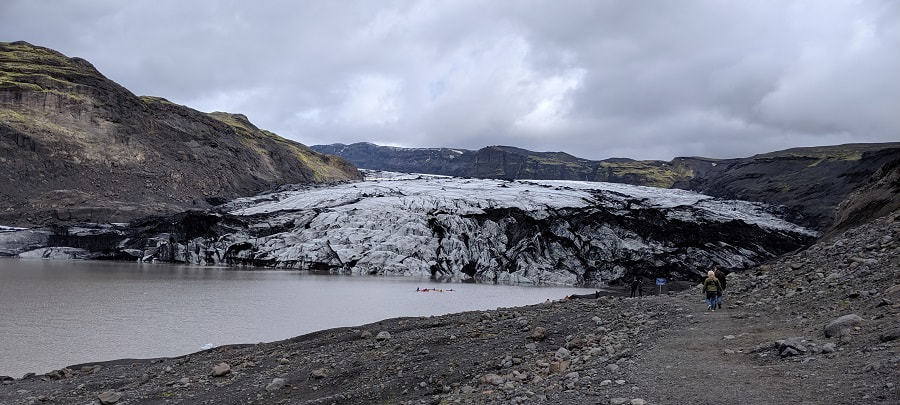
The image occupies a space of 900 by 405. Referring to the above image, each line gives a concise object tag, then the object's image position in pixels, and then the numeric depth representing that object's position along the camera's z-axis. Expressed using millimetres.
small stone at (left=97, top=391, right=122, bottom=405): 10508
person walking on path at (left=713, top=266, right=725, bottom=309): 14656
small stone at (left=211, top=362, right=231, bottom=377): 11781
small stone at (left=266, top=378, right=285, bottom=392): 10288
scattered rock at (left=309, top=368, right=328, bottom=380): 10598
